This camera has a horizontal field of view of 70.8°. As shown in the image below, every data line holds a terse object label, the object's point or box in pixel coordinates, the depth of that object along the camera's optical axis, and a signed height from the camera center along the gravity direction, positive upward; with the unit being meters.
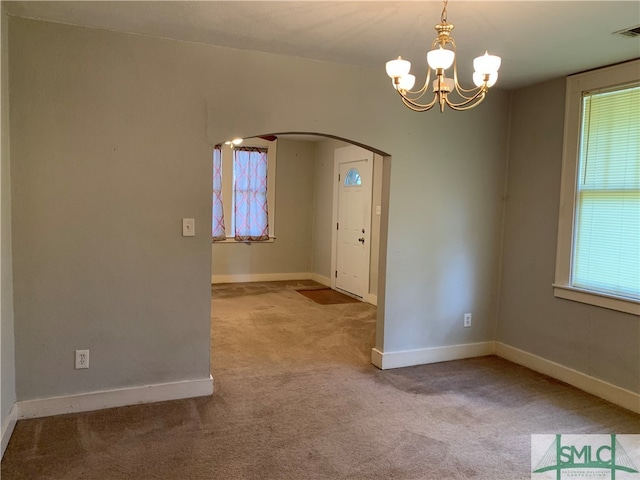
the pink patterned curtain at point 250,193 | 7.41 +0.21
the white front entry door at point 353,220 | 6.39 -0.18
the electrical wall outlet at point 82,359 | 2.93 -1.03
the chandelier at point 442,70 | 1.91 +0.62
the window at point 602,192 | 3.20 +0.17
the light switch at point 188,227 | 3.12 -0.16
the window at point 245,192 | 7.28 +0.21
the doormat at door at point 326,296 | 6.34 -1.31
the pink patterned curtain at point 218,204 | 7.18 +0.01
